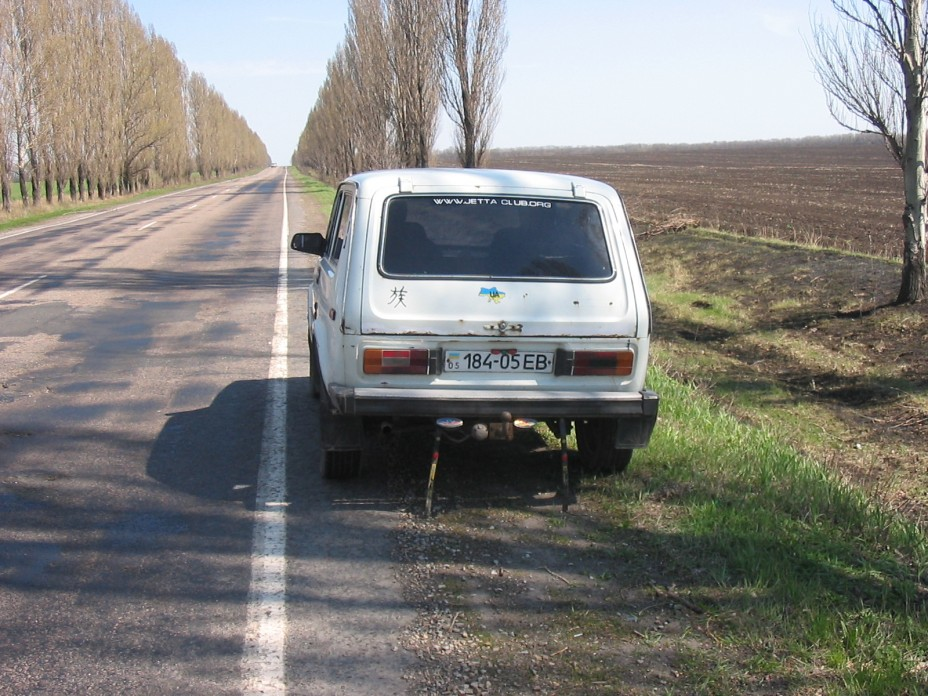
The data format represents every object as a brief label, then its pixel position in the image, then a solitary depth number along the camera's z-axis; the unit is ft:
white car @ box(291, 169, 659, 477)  15.53
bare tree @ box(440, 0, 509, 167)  71.67
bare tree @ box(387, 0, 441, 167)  81.71
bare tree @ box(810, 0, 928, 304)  38.75
